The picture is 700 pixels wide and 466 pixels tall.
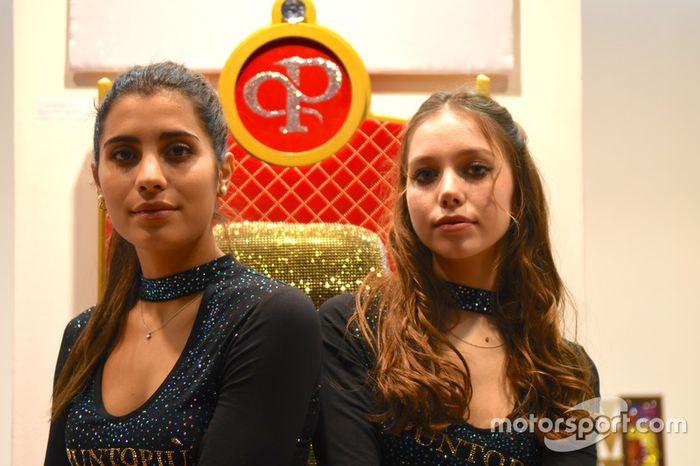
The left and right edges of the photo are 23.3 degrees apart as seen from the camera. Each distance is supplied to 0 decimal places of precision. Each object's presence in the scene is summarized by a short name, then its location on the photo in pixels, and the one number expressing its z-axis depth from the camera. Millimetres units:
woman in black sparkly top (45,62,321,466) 1807
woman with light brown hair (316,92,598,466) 1895
